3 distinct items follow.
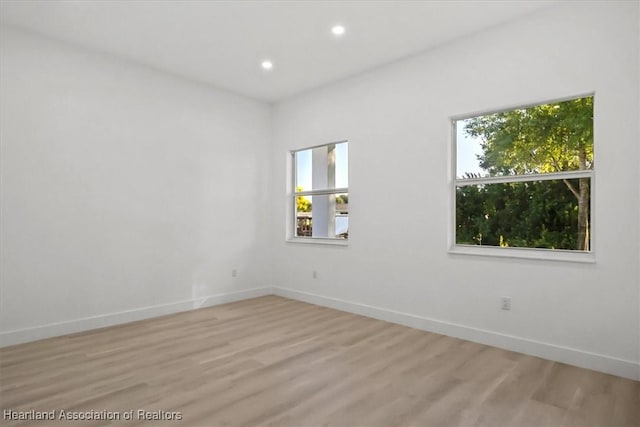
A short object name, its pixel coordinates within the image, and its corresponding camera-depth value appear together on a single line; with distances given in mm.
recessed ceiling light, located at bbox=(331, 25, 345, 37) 3461
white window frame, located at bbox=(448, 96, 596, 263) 2969
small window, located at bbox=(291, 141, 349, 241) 4875
